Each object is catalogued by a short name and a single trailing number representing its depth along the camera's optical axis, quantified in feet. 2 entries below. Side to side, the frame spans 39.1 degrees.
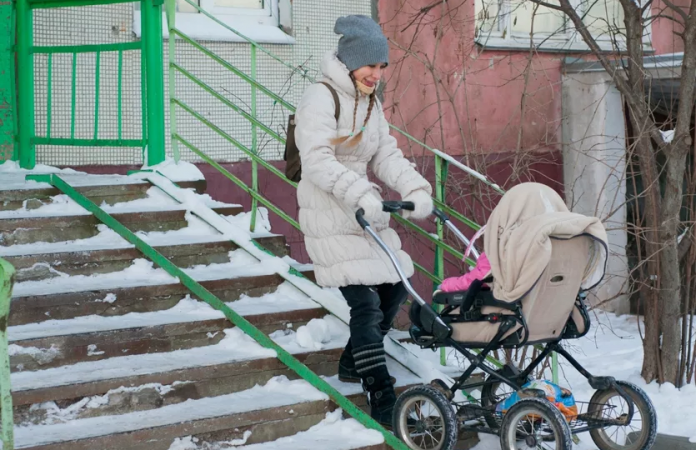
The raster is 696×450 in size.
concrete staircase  13.71
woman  14.60
